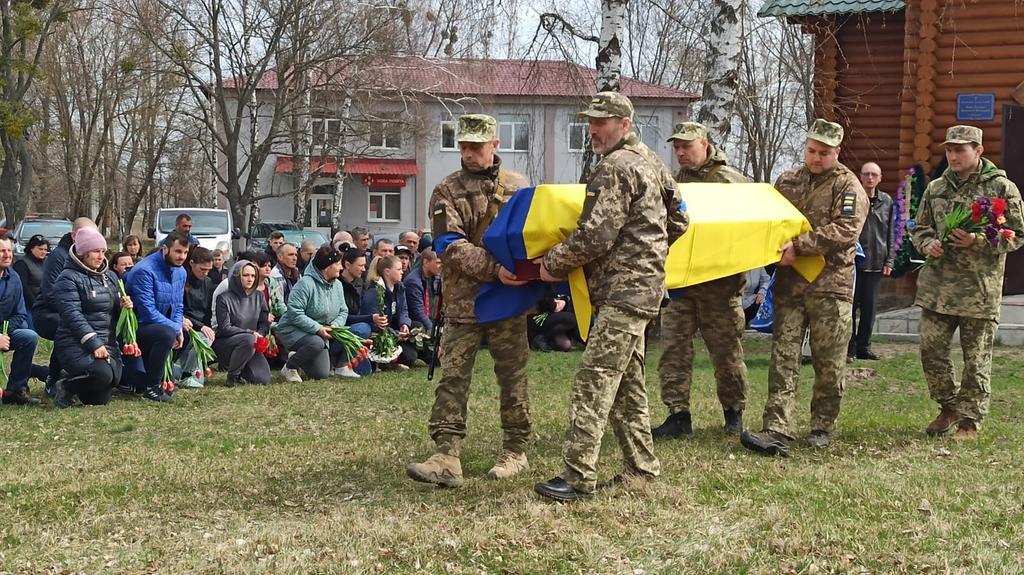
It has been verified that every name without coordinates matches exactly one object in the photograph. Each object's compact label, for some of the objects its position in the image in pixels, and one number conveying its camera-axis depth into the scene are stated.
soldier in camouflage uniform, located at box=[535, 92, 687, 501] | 6.00
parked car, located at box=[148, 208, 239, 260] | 27.67
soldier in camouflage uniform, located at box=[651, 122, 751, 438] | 7.99
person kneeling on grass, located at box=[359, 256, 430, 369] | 13.55
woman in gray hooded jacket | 12.09
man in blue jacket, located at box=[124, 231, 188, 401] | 10.84
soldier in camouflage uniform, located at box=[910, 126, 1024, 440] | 8.04
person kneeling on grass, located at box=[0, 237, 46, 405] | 10.56
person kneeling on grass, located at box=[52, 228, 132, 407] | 10.17
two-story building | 33.59
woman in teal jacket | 12.42
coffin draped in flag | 6.38
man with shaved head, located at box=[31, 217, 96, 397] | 10.72
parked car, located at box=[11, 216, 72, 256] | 29.59
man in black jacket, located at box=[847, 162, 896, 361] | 12.88
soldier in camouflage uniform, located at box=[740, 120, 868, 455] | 7.53
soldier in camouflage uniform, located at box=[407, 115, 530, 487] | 6.65
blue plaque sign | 15.95
